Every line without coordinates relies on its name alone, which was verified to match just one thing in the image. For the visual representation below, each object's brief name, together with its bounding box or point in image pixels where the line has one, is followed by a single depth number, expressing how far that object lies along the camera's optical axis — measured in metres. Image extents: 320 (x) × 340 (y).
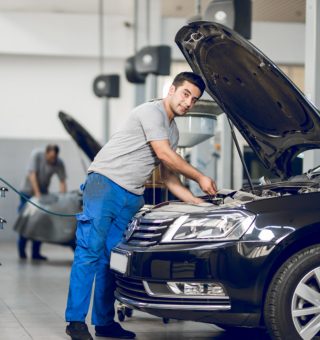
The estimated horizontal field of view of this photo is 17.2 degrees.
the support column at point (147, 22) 18.69
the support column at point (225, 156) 13.45
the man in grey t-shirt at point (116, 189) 6.54
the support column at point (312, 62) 9.36
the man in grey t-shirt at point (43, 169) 15.38
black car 5.70
